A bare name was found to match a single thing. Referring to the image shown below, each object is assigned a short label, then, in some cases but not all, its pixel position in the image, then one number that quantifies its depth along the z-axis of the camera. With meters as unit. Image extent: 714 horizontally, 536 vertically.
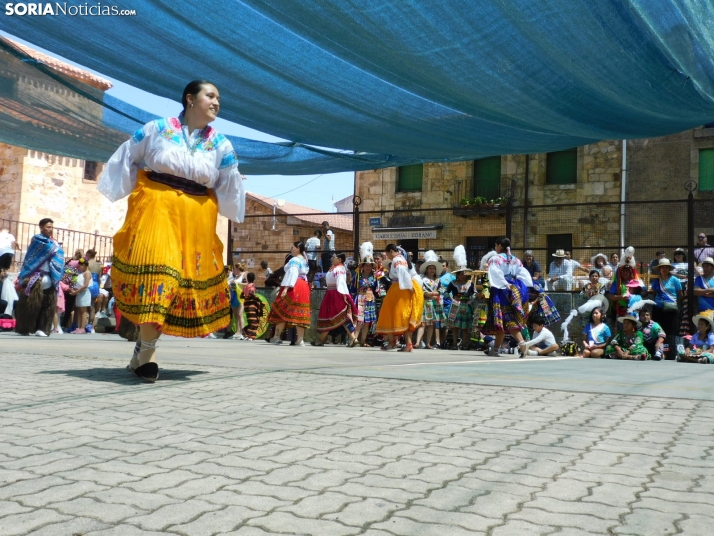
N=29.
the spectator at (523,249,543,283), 14.50
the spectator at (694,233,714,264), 13.49
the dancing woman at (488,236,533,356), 11.72
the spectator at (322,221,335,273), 16.16
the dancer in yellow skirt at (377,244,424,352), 12.70
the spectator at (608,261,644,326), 12.62
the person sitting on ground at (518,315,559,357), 12.54
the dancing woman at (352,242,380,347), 14.12
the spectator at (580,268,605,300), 13.40
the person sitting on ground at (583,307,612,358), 12.29
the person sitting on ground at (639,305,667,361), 11.88
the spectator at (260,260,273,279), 16.03
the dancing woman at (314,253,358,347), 14.09
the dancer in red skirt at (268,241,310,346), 13.45
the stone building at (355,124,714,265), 26.83
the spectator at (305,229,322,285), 16.41
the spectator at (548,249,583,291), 14.95
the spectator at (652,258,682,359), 12.51
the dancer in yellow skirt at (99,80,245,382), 5.00
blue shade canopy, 5.81
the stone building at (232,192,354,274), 17.08
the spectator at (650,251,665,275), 13.01
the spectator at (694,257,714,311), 12.45
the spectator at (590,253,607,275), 14.64
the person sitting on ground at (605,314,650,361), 11.77
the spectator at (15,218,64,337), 12.06
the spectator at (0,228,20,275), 13.73
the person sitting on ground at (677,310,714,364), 11.35
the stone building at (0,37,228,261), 30.08
